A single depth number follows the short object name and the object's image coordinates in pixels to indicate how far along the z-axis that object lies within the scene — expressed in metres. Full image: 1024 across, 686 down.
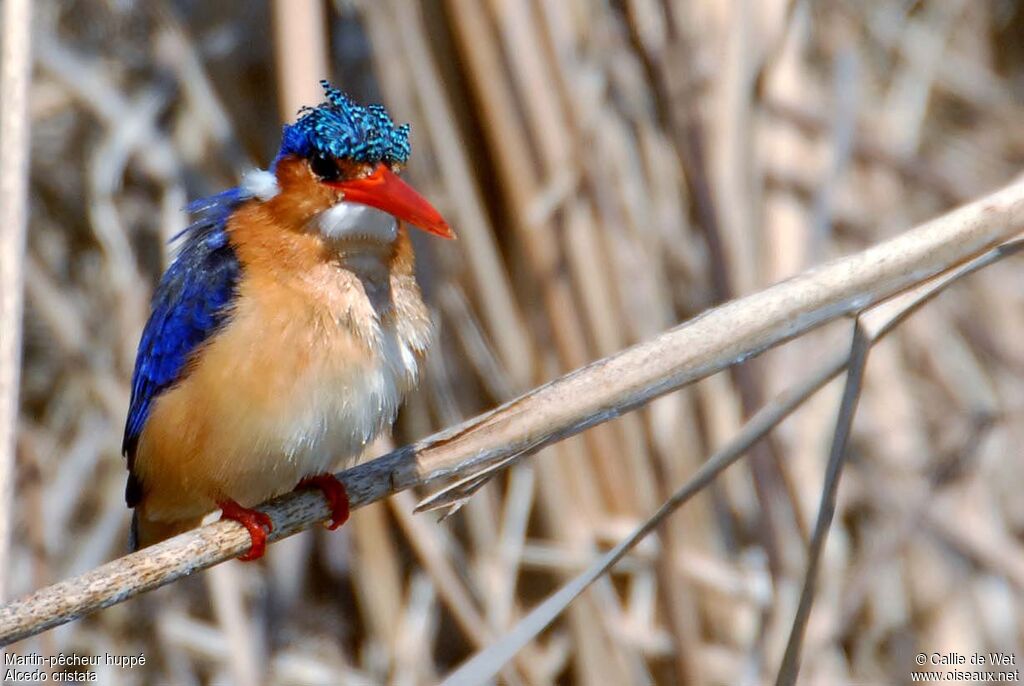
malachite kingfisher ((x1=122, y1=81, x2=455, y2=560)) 2.73
